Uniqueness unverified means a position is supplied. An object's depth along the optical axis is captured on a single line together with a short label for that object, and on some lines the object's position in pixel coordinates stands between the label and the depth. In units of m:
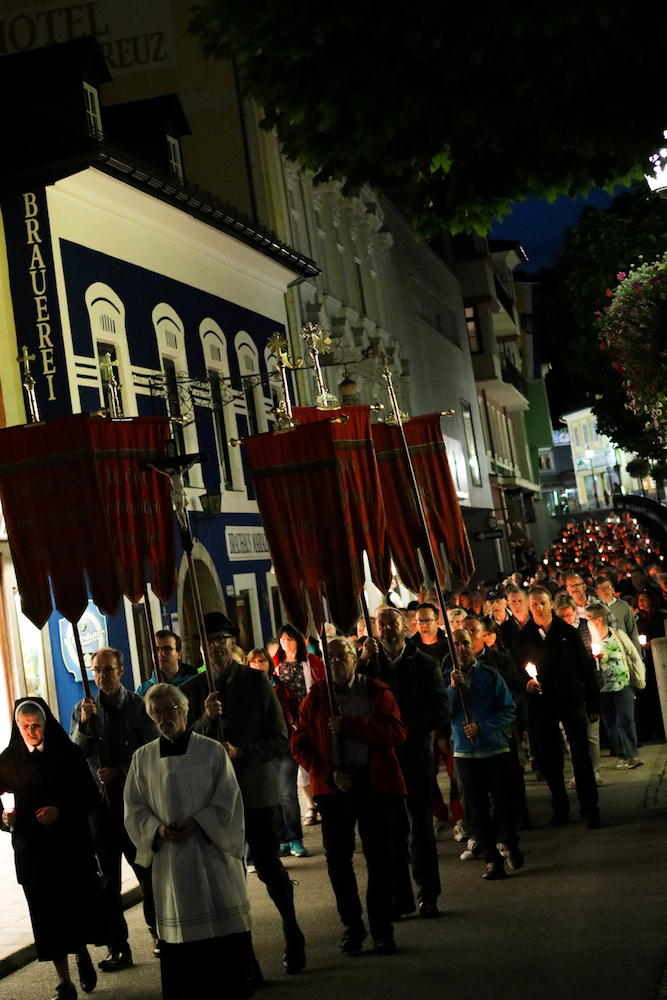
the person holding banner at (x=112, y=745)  10.48
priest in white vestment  7.74
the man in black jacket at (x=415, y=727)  10.44
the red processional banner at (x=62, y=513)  11.27
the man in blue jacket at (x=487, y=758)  11.51
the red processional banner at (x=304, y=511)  12.42
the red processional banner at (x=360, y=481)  13.18
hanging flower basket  19.97
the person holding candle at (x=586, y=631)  15.88
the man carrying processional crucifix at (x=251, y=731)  9.80
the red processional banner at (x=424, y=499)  14.84
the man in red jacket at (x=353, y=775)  9.58
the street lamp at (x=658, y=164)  8.23
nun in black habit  9.38
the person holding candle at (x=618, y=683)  16.59
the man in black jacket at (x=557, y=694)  13.96
